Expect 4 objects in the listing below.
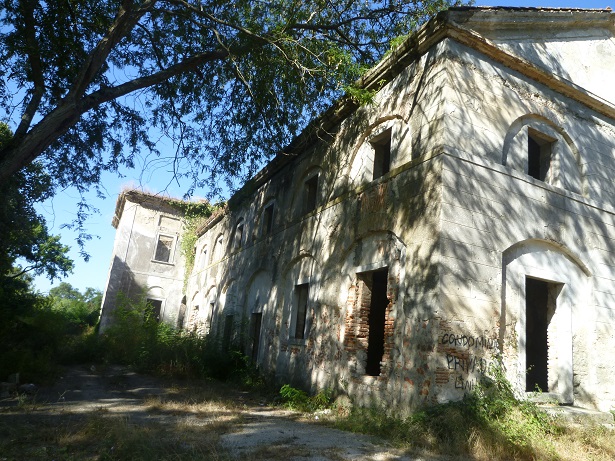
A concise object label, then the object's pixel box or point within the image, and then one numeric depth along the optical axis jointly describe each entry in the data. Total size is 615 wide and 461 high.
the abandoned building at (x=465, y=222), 7.26
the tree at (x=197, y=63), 8.05
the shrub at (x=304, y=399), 9.15
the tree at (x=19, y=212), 10.92
